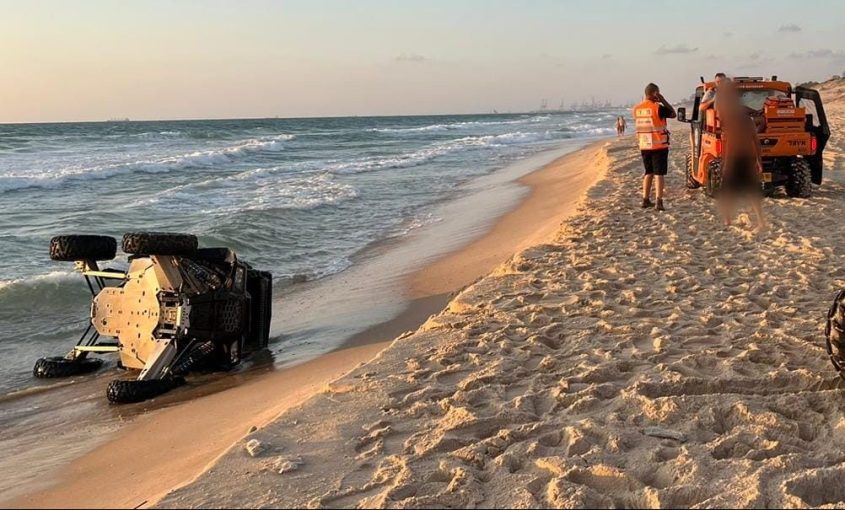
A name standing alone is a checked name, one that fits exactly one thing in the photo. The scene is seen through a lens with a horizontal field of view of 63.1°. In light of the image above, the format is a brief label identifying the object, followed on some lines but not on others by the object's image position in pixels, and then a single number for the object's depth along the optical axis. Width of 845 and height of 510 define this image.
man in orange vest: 10.05
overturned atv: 5.14
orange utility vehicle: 10.27
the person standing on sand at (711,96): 9.98
